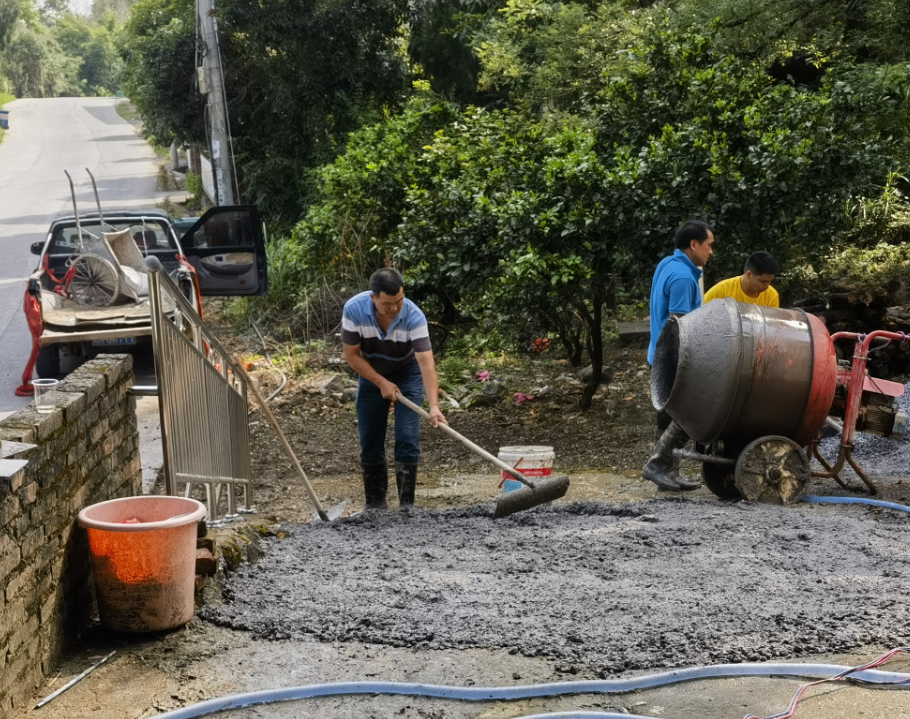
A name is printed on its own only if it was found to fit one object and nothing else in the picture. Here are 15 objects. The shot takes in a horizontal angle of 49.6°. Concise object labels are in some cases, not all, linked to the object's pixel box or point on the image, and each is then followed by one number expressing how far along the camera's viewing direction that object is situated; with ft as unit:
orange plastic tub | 12.53
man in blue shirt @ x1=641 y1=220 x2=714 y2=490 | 22.35
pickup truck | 31.60
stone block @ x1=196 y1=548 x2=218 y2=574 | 14.30
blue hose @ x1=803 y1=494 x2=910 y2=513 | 19.88
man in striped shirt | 20.38
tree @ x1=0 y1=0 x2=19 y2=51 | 199.82
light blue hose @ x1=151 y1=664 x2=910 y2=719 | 11.09
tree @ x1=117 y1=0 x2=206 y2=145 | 69.46
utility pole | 49.37
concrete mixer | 19.72
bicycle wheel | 32.71
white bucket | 22.75
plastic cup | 12.81
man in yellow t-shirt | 21.85
